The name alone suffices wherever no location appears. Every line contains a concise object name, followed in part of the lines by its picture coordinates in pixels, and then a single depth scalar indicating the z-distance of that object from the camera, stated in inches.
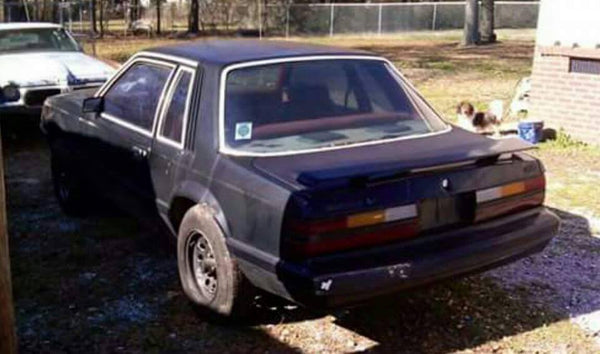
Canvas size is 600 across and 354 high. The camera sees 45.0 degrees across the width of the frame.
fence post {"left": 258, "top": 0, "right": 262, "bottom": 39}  1290.6
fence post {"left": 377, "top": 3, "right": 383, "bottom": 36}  1289.4
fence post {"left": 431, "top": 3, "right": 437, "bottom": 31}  1353.3
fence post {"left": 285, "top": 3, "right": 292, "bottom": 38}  1277.4
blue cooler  350.9
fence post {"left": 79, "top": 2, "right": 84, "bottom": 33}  1087.0
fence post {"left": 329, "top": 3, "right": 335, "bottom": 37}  1280.8
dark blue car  136.3
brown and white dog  348.5
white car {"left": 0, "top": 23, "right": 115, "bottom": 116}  333.7
